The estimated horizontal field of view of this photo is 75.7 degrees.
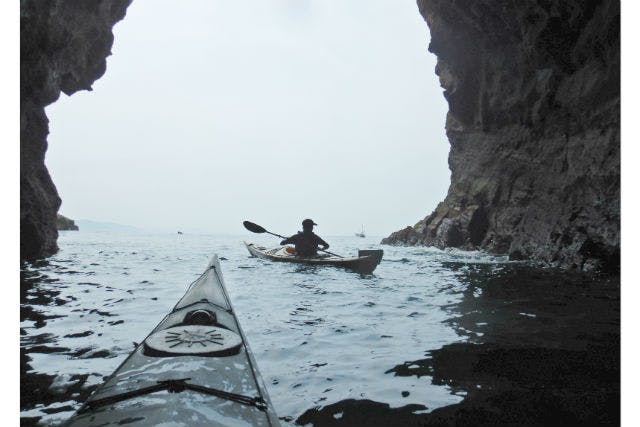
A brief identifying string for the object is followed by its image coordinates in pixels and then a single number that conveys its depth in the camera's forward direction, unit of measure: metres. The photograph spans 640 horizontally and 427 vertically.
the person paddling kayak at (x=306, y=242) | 13.20
